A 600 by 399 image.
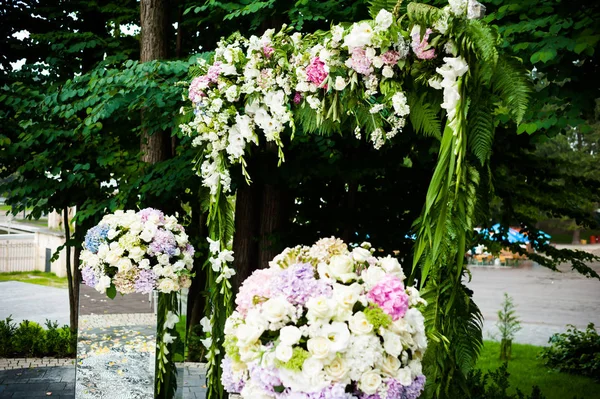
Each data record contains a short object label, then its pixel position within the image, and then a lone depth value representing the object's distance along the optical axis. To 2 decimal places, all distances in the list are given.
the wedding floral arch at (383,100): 3.02
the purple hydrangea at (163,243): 4.08
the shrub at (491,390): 5.08
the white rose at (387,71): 3.33
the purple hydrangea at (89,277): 4.04
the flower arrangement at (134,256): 4.00
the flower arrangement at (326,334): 2.20
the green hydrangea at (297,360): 2.19
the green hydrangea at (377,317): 2.28
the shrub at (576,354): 8.23
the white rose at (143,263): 4.00
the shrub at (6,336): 8.00
